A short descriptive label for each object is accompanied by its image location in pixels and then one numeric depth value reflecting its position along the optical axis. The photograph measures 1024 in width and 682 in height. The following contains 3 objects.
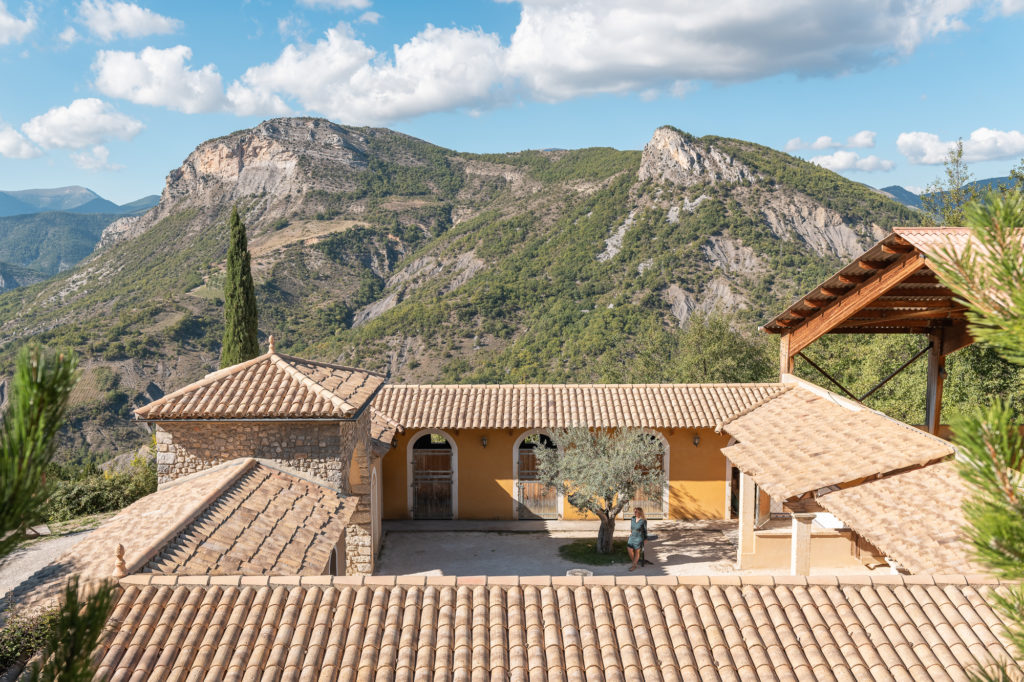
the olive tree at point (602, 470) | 14.72
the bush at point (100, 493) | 18.47
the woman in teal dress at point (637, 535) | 13.93
